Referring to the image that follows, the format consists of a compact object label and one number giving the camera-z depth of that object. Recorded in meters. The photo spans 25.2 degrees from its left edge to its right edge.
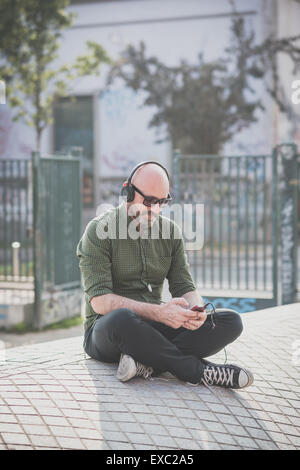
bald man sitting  4.27
